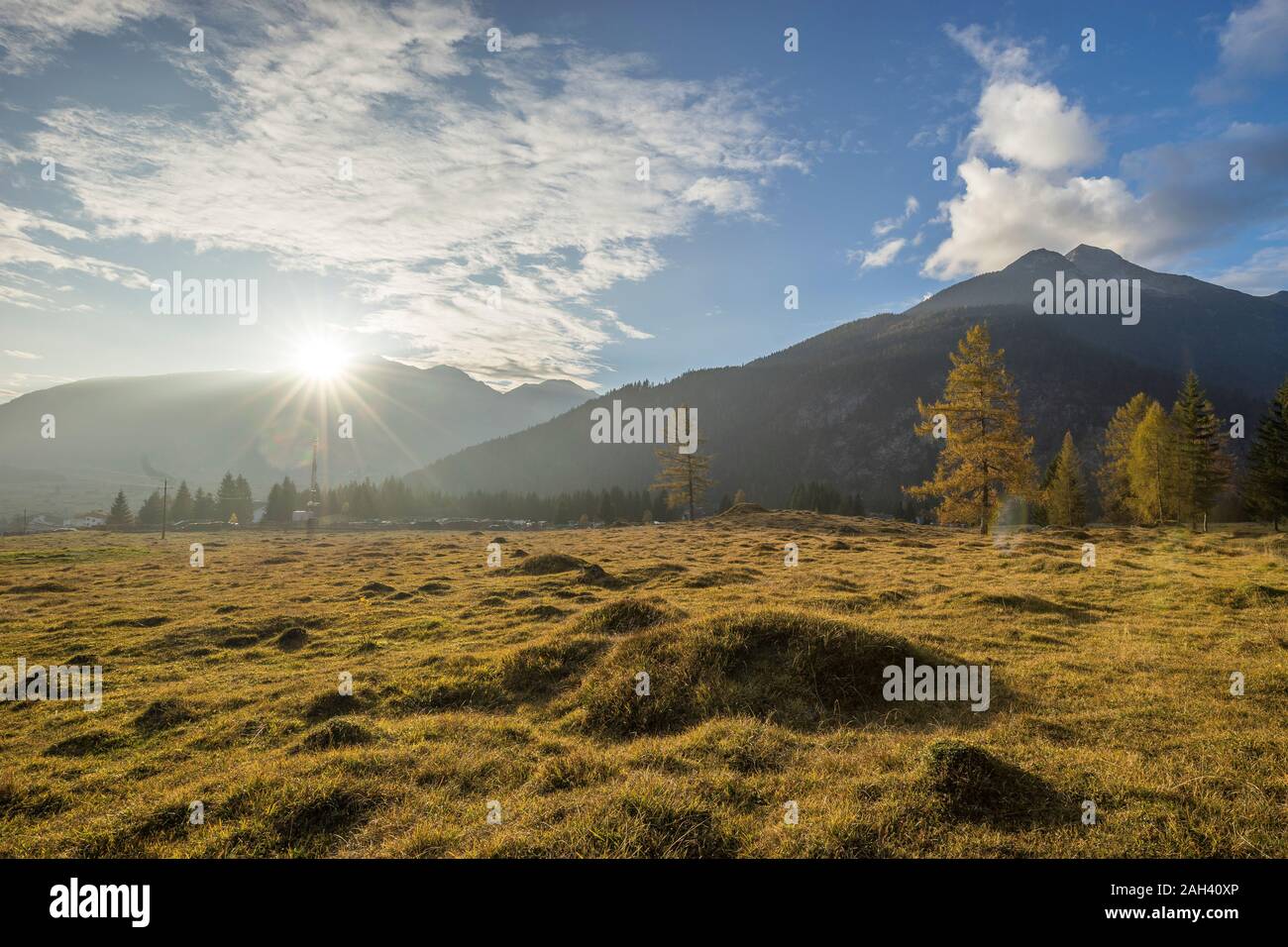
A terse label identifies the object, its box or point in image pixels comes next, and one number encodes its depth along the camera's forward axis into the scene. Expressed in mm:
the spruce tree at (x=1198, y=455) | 51000
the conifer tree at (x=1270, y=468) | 46938
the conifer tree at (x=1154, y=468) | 54281
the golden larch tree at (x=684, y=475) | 72812
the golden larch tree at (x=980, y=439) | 35781
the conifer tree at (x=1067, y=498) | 64688
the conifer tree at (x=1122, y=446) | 63438
